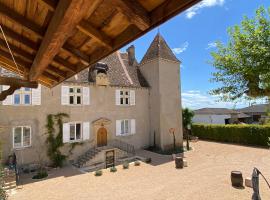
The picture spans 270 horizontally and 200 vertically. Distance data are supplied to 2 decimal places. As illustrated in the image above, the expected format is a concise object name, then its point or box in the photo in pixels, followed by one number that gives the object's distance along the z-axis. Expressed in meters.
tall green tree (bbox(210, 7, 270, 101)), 6.79
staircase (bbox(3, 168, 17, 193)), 10.75
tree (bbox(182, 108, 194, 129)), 26.23
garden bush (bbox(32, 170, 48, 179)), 12.87
